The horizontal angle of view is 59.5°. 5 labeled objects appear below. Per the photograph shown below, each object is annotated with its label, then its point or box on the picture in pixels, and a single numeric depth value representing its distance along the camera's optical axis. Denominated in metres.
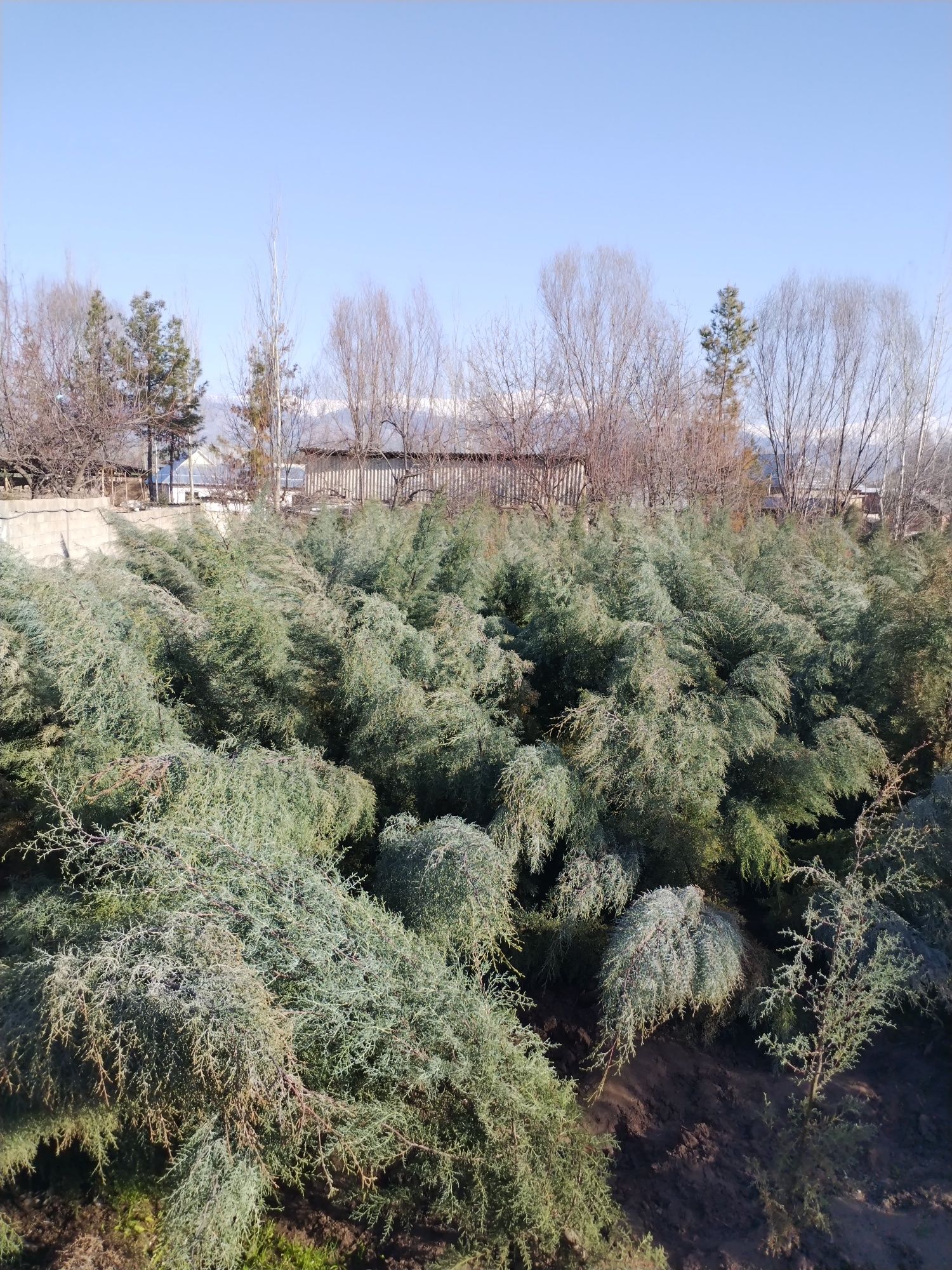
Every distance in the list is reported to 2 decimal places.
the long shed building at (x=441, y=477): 10.55
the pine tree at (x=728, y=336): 17.77
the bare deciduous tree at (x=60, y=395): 10.75
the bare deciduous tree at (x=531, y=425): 10.59
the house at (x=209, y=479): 11.91
